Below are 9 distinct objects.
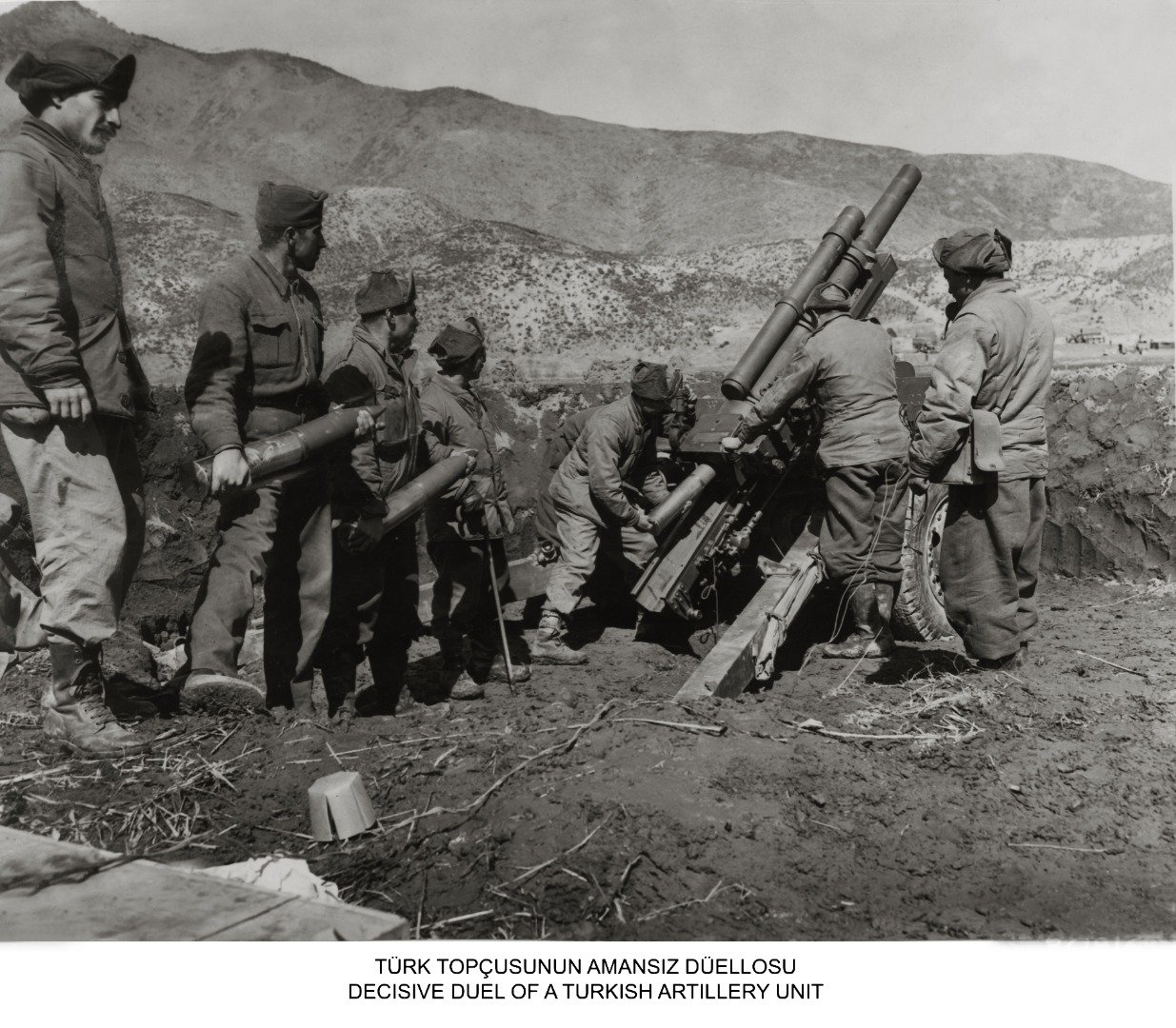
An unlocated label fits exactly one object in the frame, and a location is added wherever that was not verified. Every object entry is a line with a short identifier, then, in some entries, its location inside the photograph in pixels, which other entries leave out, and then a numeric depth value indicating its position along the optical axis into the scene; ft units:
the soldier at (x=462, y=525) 16.42
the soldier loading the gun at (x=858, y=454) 16.83
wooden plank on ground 8.09
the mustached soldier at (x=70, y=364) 10.37
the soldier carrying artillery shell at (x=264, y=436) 11.41
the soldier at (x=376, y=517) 13.08
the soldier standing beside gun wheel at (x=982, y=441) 13.12
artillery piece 17.52
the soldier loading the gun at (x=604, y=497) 18.06
